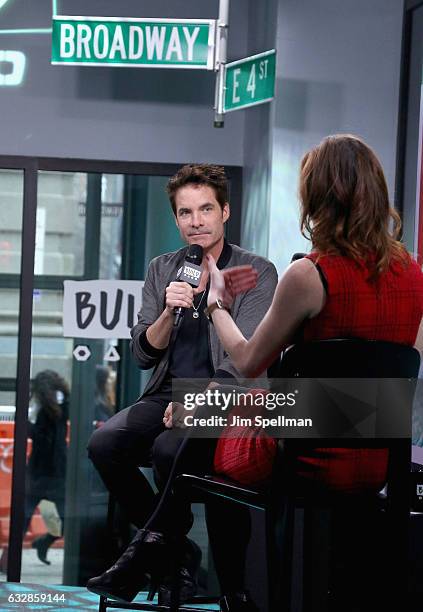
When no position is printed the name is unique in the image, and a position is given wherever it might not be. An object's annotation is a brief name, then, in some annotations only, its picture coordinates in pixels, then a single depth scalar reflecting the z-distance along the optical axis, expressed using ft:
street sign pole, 24.33
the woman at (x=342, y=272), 12.21
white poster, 30.30
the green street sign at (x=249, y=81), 23.32
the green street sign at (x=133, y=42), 24.44
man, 18.50
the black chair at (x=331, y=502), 11.81
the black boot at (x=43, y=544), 30.45
